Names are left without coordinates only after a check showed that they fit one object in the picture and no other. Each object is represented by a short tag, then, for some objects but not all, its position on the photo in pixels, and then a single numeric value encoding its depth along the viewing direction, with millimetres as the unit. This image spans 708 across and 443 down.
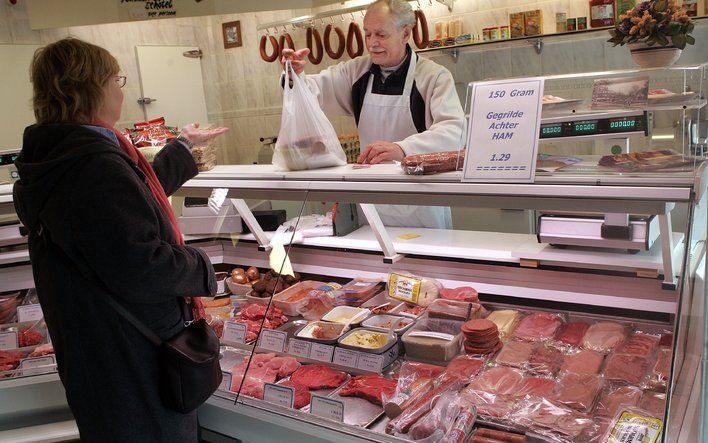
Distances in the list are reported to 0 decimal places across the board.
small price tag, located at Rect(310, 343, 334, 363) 2592
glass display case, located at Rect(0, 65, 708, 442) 1871
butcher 3328
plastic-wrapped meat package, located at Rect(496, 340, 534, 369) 2369
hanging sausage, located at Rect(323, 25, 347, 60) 6718
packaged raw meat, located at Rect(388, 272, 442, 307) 2803
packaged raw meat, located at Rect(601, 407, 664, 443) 1778
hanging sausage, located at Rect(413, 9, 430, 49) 6219
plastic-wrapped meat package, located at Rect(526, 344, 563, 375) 2312
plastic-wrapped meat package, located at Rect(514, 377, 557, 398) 2148
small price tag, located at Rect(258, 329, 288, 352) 2641
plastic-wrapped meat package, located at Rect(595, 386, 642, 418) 1985
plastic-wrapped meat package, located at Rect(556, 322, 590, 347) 2420
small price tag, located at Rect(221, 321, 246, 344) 2736
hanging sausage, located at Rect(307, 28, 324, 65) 6973
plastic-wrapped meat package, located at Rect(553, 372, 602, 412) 2035
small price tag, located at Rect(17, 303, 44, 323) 3387
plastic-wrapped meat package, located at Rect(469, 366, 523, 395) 2191
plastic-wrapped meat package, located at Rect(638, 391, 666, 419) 1883
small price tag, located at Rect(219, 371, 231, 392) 2463
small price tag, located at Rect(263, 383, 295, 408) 2275
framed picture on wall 8391
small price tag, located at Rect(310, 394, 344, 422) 2125
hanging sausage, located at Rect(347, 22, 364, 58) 6640
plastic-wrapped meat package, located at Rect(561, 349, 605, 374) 2242
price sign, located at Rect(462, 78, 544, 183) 1948
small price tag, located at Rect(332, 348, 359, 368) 2533
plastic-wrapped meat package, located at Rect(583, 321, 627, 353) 2322
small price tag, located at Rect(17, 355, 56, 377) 2930
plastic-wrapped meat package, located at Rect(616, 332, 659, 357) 2217
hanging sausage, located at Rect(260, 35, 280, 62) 7121
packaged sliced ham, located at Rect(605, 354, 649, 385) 2127
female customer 1790
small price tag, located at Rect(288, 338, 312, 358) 2619
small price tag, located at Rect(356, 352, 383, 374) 2465
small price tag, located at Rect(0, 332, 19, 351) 3168
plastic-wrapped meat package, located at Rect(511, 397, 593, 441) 1906
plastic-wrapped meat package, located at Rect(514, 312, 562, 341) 2471
